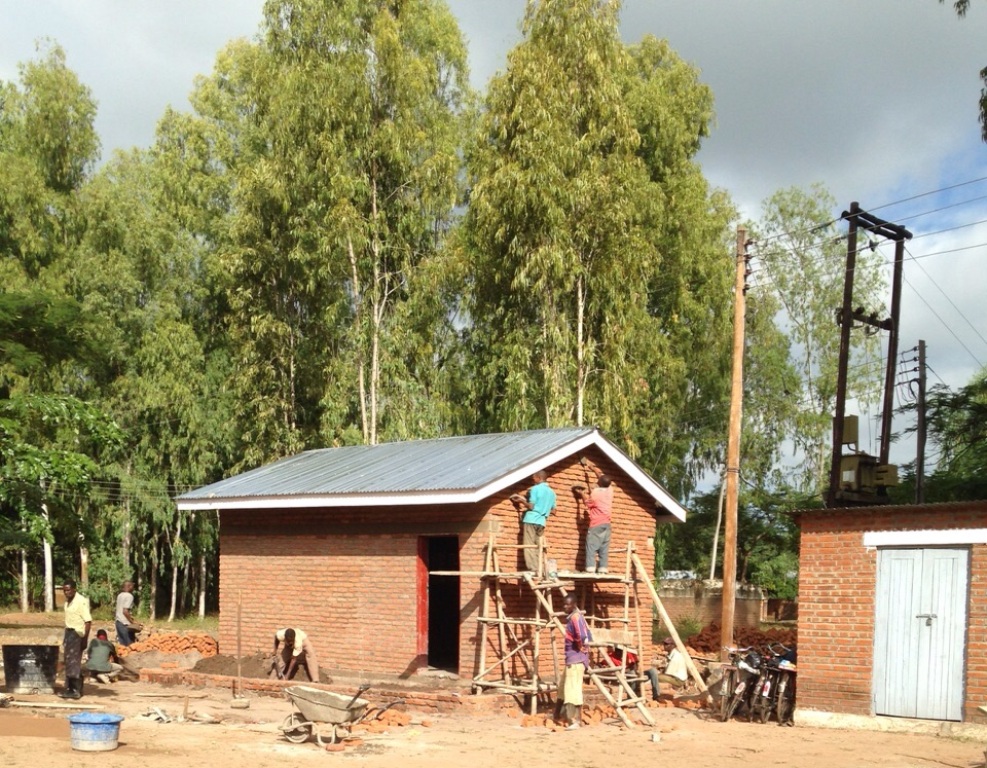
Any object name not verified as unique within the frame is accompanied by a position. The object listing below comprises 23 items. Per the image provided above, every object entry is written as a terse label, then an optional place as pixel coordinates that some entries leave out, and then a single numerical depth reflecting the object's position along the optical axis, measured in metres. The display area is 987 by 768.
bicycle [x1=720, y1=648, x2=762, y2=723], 17.14
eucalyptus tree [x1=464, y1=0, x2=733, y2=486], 28.36
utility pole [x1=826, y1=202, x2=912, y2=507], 25.08
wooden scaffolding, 16.80
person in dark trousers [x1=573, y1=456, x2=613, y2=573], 18.14
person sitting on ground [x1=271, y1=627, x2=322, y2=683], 18.50
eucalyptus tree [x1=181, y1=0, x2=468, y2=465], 30.92
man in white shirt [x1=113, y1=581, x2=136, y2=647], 22.36
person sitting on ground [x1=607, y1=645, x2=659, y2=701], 18.62
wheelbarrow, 13.76
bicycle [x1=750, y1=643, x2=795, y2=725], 16.86
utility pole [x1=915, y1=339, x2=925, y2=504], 27.75
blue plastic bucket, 12.53
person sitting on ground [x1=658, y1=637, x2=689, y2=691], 18.44
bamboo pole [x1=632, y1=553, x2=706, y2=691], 18.11
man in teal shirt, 17.69
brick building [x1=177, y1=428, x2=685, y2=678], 17.88
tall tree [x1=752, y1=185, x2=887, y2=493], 44.66
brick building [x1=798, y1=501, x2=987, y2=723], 15.06
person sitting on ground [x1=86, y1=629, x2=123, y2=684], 18.70
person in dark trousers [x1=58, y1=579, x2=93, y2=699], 16.59
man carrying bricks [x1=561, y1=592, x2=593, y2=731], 15.78
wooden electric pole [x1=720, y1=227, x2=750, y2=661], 20.73
